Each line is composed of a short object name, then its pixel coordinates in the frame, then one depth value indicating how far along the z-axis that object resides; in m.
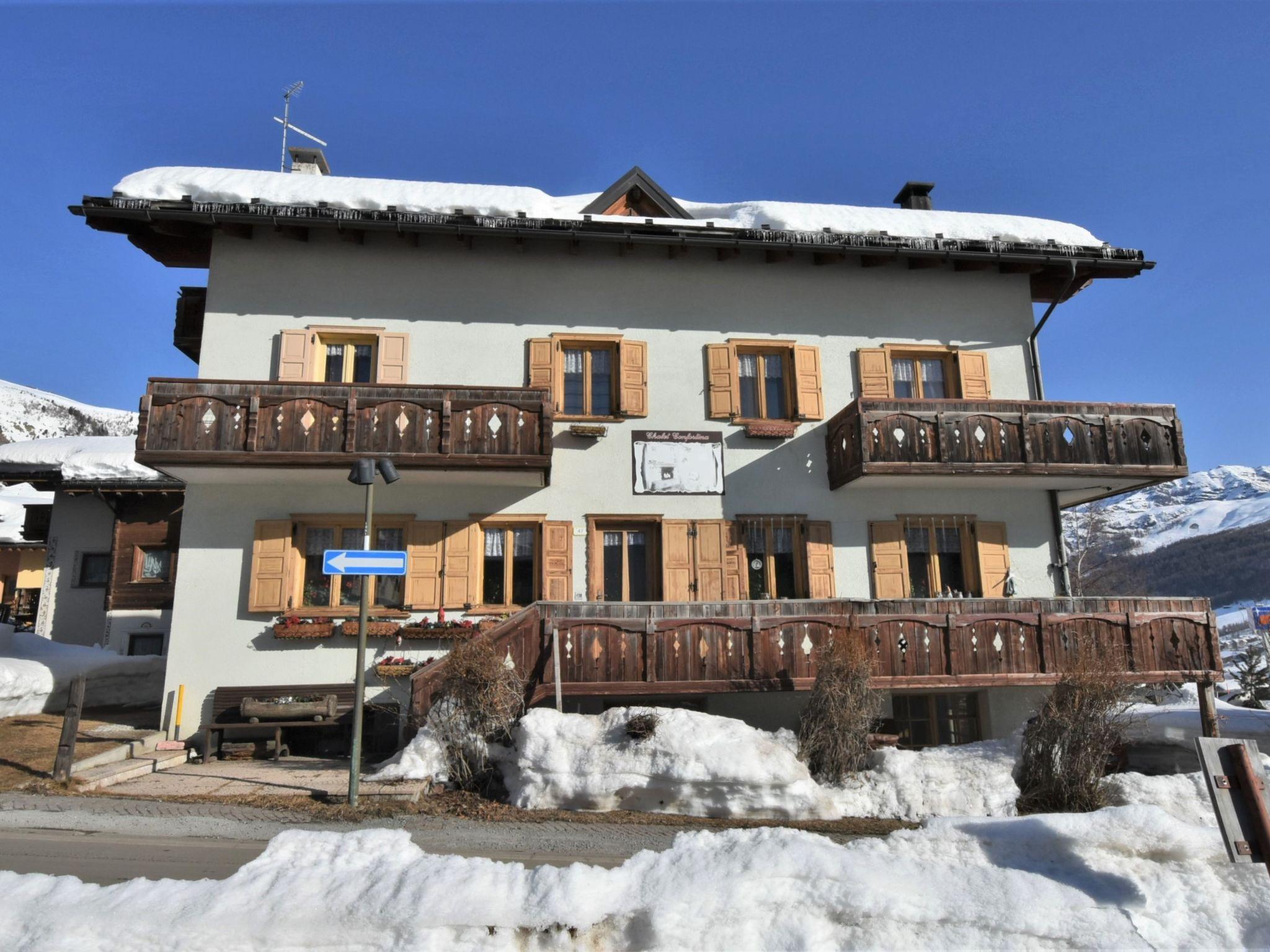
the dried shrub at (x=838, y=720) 9.73
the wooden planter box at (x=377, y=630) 13.40
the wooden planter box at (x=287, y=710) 12.05
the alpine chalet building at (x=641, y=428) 12.93
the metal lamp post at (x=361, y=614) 8.82
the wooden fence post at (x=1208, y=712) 11.37
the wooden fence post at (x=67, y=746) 9.73
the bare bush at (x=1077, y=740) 9.38
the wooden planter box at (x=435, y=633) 13.45
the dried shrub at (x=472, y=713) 9.78
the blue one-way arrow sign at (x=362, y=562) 9.28
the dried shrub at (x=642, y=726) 9.50
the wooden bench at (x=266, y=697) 12.84
